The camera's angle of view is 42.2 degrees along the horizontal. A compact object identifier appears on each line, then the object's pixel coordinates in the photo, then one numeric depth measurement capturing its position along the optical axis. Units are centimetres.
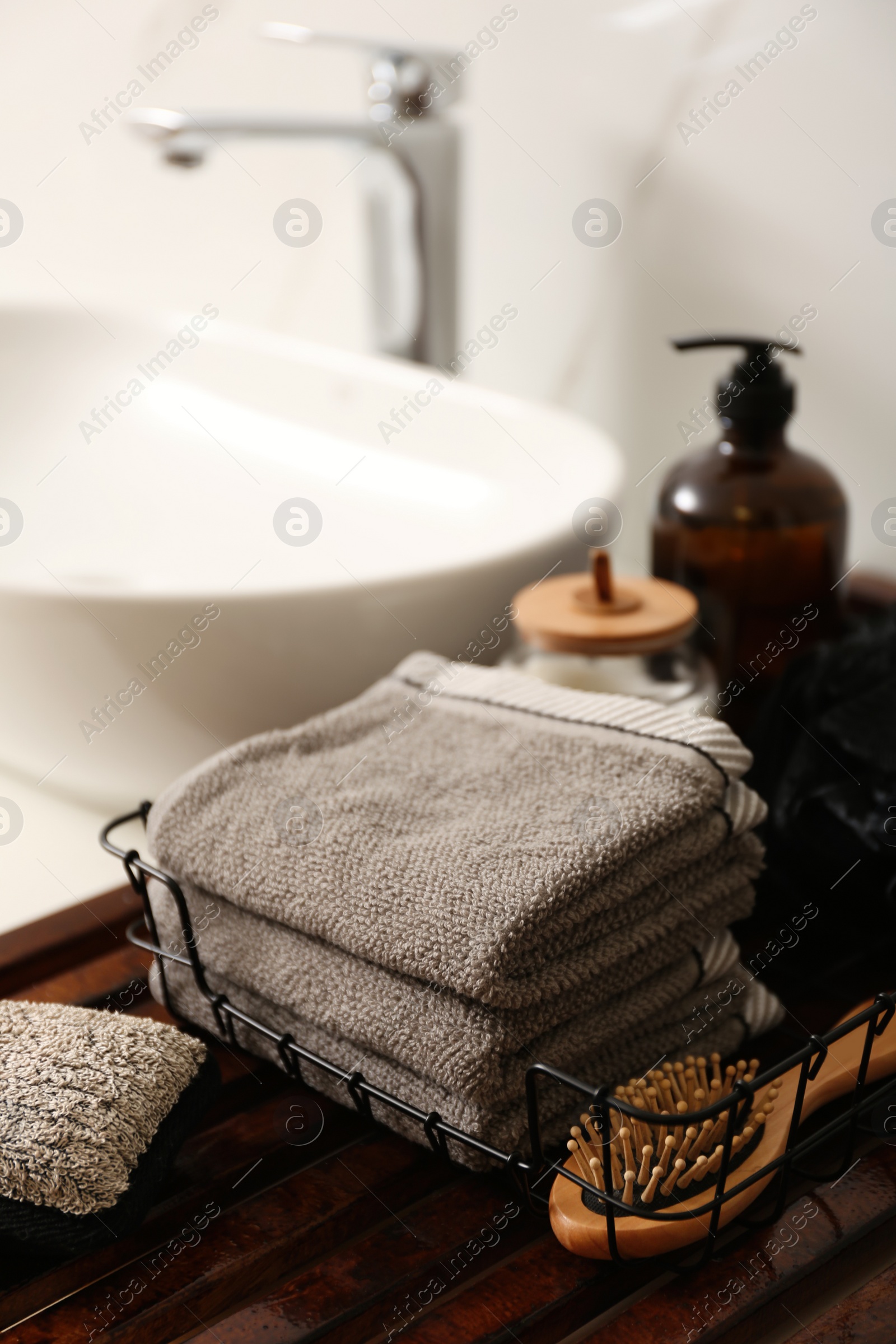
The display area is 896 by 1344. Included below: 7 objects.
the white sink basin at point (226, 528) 64
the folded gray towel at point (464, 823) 42
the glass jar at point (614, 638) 59
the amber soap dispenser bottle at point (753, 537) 69
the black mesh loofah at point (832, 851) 55
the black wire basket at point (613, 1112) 38
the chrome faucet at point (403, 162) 99
